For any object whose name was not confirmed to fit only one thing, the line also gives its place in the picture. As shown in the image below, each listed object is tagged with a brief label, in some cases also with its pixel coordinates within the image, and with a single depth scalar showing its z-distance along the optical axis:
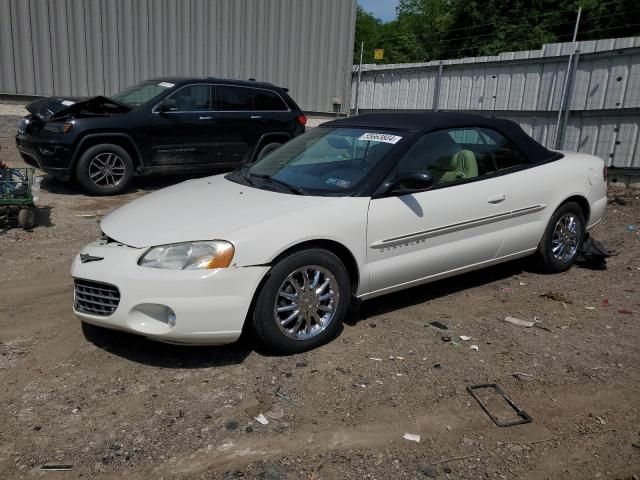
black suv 7.96
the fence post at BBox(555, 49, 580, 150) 9.59
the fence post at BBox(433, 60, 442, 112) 12.72
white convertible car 3.30
